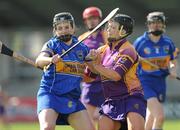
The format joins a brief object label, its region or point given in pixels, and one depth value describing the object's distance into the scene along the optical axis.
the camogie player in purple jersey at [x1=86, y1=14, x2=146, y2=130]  19.20
